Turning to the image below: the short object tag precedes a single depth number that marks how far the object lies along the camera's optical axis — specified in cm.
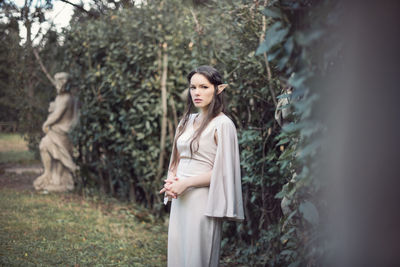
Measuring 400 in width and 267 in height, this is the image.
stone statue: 677
